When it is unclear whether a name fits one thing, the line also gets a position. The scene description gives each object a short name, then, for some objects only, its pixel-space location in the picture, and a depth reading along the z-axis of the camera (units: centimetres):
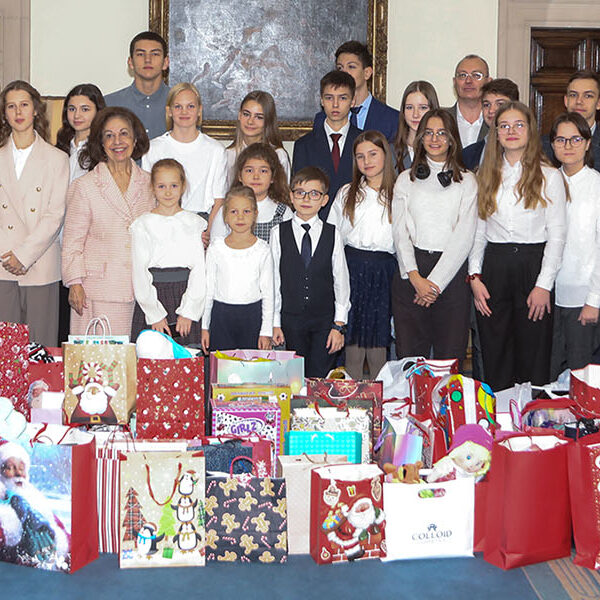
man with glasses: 432
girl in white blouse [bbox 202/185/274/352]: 356
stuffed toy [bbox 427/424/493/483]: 221
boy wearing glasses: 362
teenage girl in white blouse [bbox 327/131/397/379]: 374
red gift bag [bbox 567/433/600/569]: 210
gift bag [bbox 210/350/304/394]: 274
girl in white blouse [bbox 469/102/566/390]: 355
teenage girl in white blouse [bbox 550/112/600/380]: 364
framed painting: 536
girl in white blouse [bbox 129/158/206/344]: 353
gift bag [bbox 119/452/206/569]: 204
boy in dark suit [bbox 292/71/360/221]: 404
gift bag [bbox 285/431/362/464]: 238
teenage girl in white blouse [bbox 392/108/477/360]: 361
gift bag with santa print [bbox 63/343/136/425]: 254
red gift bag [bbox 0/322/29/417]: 259
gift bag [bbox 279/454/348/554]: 213
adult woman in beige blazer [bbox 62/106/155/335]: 364
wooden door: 555
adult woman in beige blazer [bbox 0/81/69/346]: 370
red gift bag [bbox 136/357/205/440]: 243
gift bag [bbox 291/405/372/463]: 246
